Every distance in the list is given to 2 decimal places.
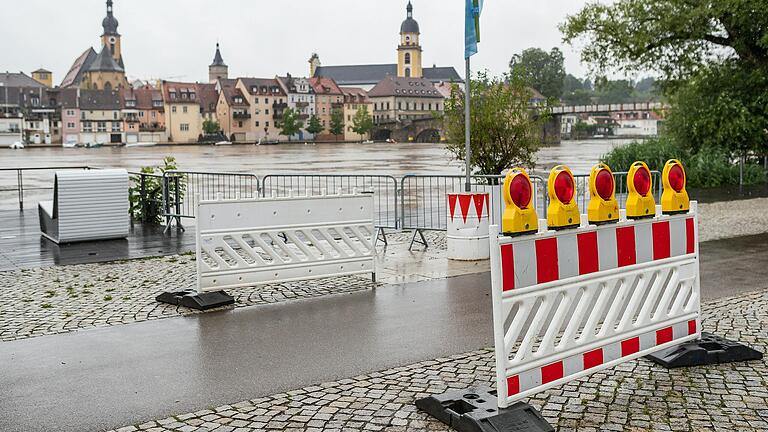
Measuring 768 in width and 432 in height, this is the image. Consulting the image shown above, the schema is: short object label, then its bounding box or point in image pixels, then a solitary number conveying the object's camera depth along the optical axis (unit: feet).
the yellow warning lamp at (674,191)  20.30
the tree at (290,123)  538.06
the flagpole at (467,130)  38.88
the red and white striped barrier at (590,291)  16.11
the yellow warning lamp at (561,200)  16.94
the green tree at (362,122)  554.87
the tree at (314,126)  554.87
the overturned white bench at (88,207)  45.73
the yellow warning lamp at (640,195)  19.20
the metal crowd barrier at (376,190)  55.21
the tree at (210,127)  523.29
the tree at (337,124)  570.05
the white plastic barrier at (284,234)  30.09
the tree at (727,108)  82.64
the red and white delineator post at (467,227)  39.37
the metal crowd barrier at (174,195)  53.83
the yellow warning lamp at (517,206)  16.06
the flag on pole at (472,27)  38.37
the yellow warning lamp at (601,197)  18.04
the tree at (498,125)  58.90
